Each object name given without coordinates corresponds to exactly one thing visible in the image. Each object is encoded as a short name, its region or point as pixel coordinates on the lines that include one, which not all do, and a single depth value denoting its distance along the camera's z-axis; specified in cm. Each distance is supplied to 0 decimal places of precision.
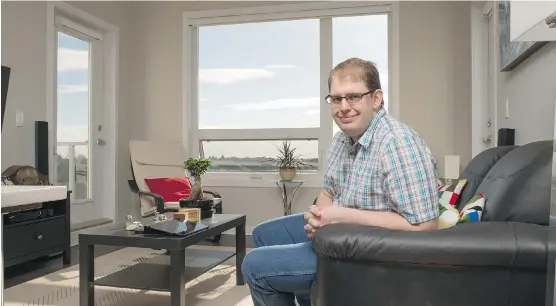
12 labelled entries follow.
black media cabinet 309
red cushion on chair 443
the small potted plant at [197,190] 311
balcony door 446
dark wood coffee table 226
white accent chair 418
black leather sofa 120
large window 492
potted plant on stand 470
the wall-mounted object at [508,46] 239
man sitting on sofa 139
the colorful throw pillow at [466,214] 158
